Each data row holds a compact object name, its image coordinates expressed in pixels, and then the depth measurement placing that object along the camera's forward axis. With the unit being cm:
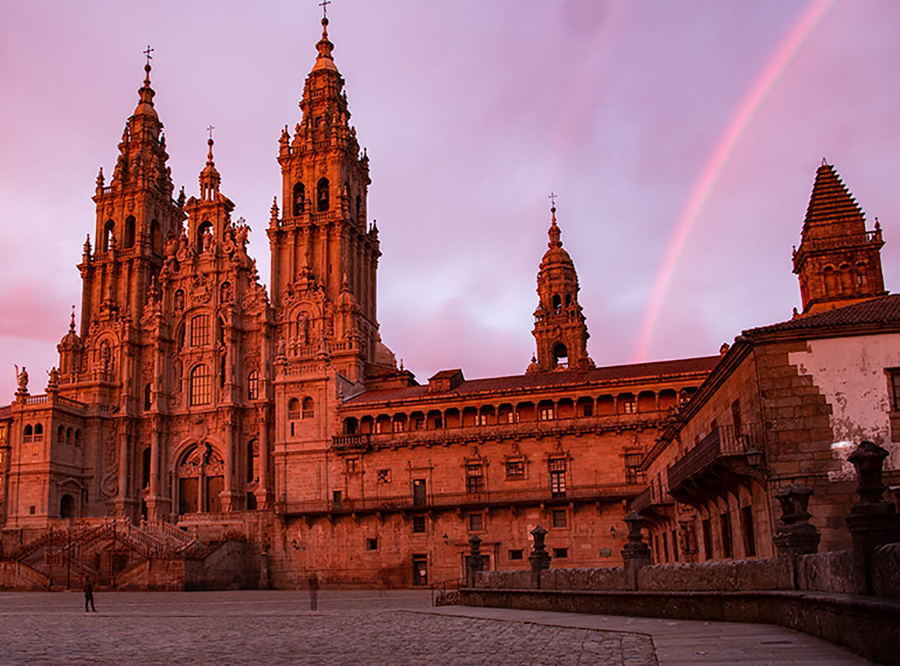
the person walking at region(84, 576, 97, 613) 3472
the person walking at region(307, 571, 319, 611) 3188
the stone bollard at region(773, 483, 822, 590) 1440
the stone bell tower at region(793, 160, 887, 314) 6431
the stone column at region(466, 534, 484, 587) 3056
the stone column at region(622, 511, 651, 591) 2038
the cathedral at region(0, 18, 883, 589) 5559
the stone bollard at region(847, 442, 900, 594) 1007
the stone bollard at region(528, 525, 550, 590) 2541
